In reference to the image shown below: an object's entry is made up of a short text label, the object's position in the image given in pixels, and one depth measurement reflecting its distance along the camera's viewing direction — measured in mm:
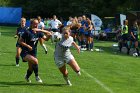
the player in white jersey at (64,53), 12573
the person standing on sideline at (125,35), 26922
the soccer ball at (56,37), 12617
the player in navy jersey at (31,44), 12711
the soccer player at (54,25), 33281
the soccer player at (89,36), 26688
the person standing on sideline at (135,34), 25156
